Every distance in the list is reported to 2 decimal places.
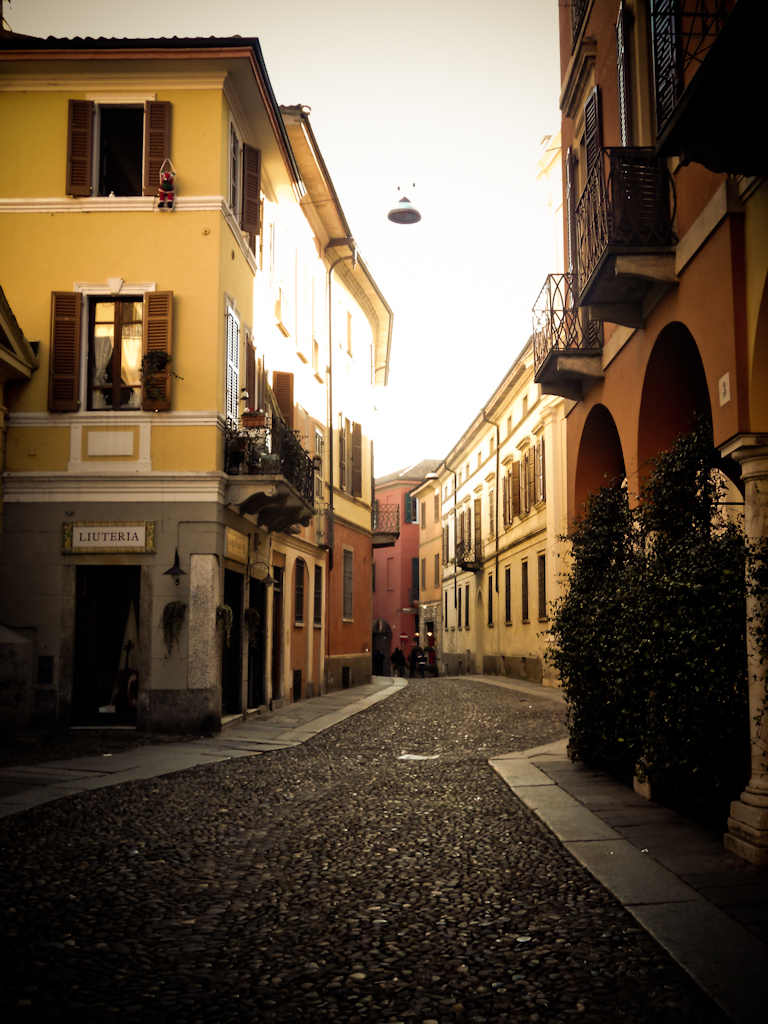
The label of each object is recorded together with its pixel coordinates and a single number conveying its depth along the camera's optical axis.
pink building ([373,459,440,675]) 62.69
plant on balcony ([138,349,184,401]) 13.99
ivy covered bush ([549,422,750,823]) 5.99
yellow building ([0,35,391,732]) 13.84
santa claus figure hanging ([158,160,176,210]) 14.26
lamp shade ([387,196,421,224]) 23.47
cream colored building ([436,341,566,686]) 27.28
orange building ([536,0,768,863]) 5.25
